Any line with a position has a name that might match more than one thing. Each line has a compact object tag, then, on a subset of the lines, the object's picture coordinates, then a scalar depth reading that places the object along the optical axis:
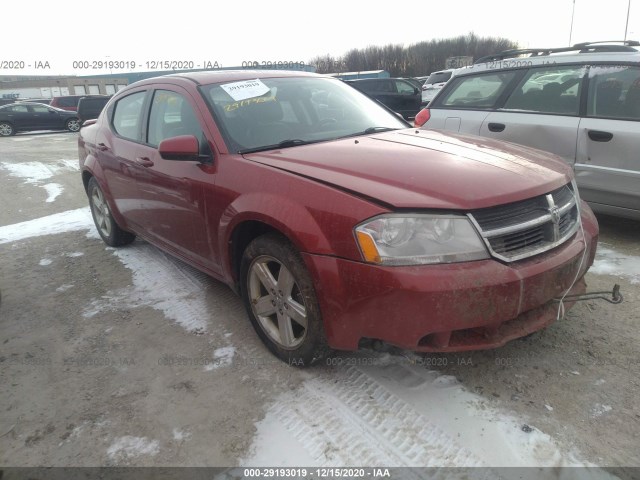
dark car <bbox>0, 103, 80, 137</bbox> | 19.70
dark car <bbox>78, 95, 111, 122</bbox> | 19.47
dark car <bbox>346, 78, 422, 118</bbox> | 14.67
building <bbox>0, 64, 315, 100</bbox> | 50.16
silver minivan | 3.90
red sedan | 2.00
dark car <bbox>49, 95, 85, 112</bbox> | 23.80
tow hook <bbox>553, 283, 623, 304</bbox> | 2.35
